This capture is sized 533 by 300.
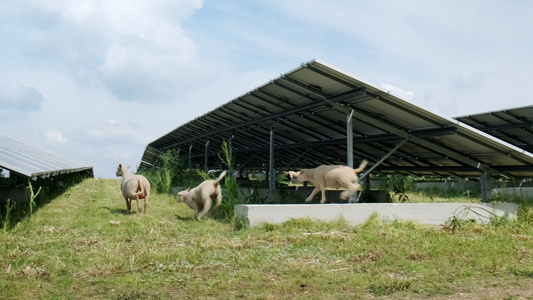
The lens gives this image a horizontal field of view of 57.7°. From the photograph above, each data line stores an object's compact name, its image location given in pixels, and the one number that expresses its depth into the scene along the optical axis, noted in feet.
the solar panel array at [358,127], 40.83
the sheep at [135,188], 42.16
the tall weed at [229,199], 41.76
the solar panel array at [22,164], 30.94
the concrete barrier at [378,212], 36.01
